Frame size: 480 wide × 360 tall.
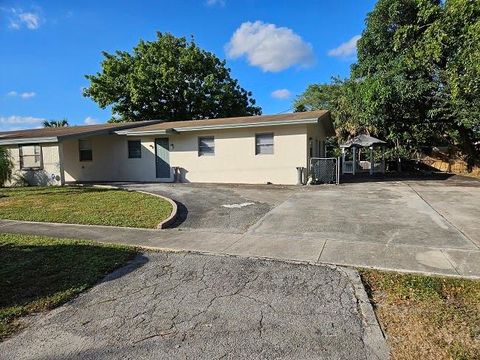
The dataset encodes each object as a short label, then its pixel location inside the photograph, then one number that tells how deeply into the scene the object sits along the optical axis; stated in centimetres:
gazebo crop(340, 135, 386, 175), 2161
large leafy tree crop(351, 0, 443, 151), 1777
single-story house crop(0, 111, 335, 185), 1438
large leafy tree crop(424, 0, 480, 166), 943
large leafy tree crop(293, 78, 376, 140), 2070
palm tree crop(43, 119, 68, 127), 3222
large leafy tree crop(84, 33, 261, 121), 2720
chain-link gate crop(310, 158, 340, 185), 1475
